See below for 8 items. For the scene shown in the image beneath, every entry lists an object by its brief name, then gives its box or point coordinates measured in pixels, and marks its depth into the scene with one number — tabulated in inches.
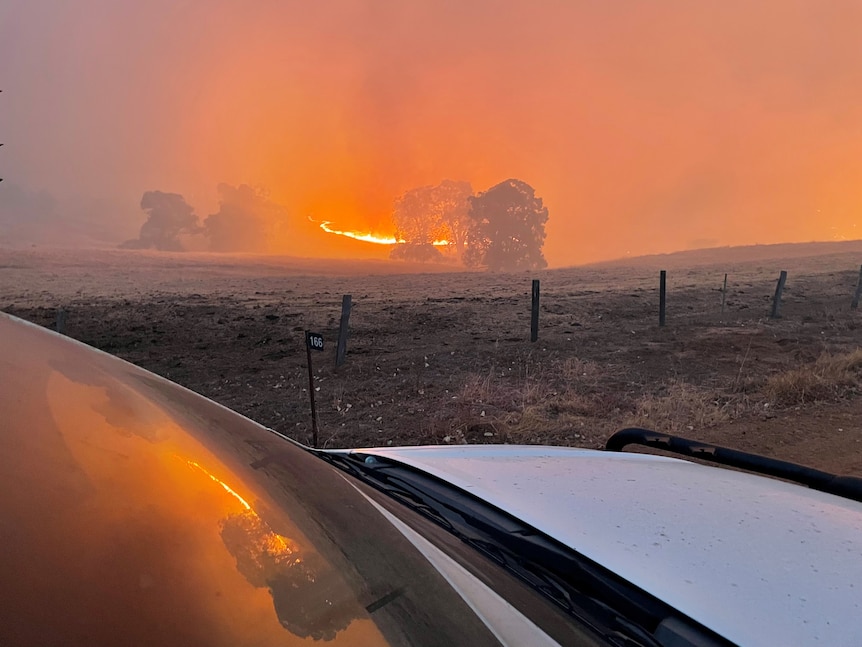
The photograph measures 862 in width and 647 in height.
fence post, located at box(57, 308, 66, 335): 481.4
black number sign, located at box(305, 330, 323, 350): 215.2
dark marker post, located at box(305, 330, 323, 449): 214.4
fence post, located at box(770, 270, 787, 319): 566.9
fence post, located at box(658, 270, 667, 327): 527.8
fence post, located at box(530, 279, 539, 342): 439.7
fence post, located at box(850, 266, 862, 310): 634.2
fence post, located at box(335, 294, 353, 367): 370.0
